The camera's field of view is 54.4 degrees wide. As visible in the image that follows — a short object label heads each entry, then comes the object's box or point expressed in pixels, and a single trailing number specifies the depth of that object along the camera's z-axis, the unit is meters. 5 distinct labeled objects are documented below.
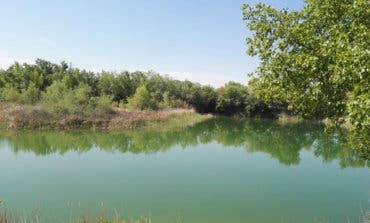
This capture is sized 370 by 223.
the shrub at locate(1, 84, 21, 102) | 31.23
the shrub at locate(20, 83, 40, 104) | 31.14
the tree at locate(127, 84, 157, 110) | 39.78
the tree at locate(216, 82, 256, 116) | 52.56
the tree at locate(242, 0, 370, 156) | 5.60
